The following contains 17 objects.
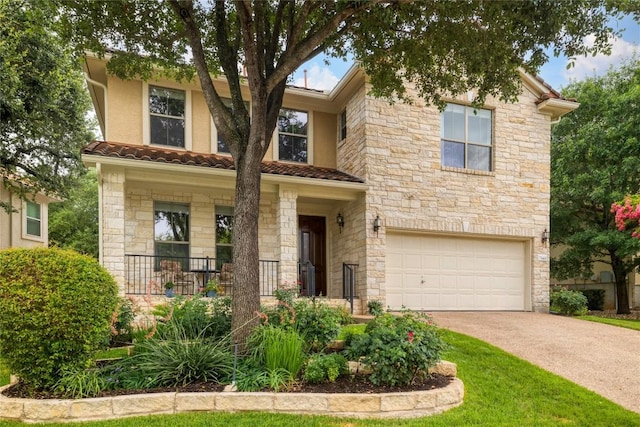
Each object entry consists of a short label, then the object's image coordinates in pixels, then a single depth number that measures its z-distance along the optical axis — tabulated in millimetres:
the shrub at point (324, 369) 4598
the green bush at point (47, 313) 4078
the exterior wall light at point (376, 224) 9848
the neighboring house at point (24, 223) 14766
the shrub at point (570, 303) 10484
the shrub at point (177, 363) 4512
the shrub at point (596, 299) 16578
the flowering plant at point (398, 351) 4496
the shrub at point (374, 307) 9409
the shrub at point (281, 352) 4617
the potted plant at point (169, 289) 8609
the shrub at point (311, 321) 5238
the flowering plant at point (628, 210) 8938
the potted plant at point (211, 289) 8193
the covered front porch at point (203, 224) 8565
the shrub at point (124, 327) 6321
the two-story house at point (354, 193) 9586
